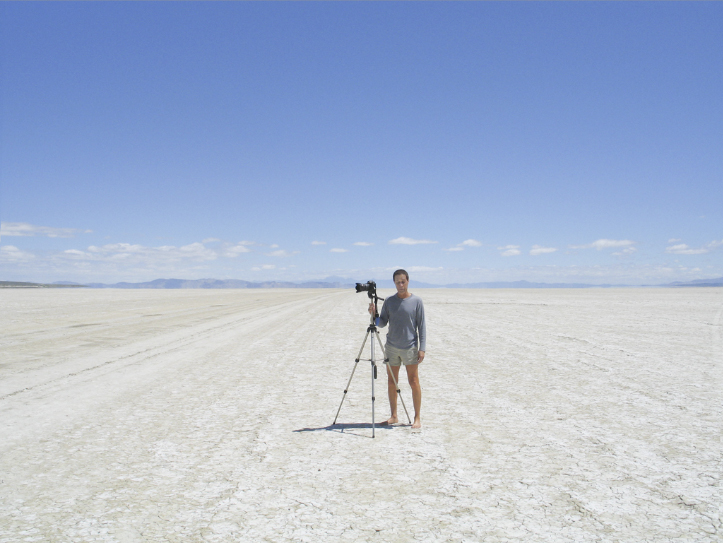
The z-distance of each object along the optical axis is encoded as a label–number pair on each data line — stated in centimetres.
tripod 641
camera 628
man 642
